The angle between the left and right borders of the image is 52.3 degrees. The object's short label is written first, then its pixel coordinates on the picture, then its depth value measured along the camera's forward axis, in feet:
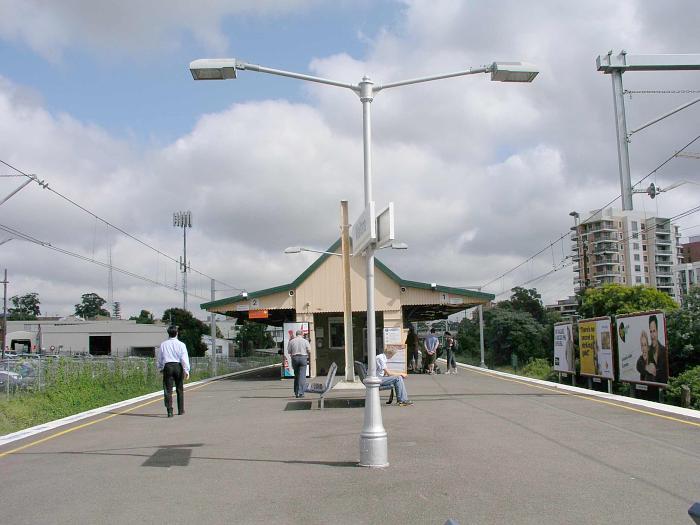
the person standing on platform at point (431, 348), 88.32
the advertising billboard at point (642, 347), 59.11
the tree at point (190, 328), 260.21
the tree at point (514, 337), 204.33
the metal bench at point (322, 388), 47.00
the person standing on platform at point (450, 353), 89.61
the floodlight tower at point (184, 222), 263.49
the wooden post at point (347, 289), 74.43
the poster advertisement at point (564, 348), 84.94
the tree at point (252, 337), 304.05
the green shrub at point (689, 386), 65.67
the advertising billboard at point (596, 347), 70.64
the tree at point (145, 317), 433.44
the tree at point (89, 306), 502.58
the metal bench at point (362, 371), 45.50
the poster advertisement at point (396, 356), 82.79
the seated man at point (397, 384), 46.32
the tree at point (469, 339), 239.09
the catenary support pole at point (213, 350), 111.82
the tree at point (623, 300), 194.90
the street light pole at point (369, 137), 26.55
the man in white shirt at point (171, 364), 44.75
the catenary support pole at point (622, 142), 26.43
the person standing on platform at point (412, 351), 98.69
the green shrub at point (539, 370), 116.90
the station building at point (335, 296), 98.02
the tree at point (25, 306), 458.50
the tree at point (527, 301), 347.97
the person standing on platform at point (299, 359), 54.44
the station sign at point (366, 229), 28.84
